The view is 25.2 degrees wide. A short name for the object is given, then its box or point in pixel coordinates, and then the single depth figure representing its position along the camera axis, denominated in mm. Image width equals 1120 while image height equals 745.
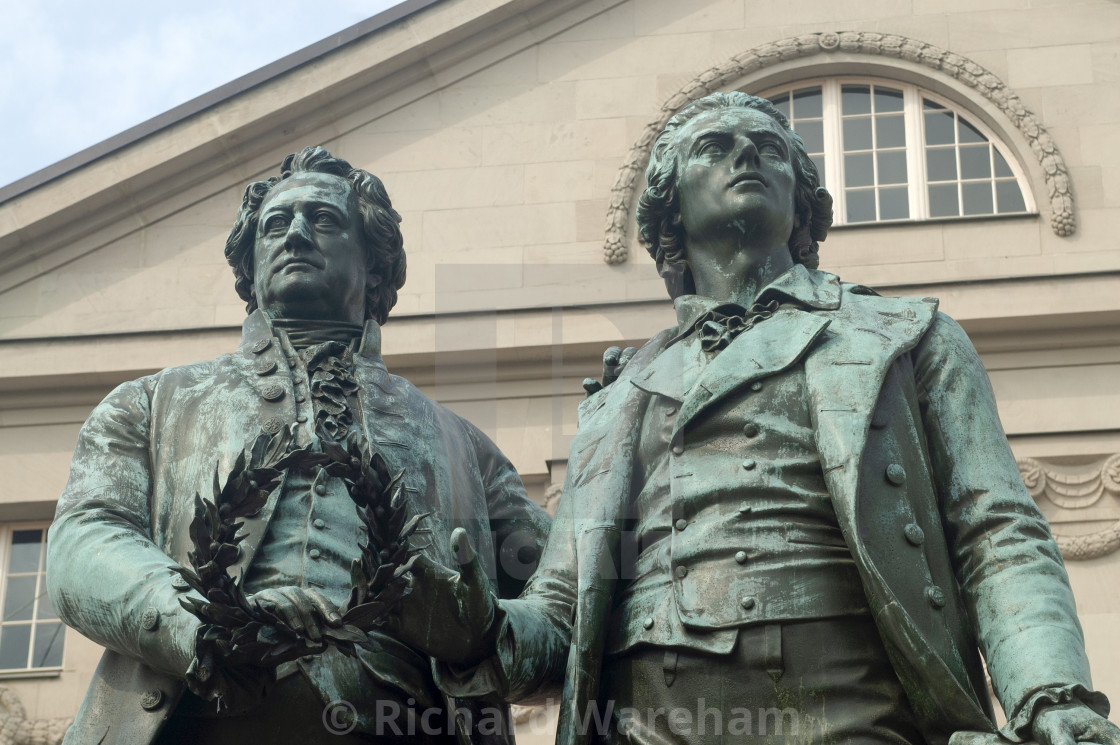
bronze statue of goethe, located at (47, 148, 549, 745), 6488
